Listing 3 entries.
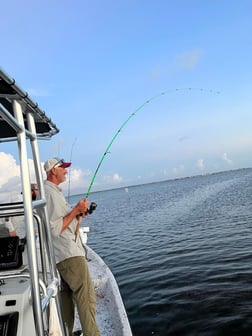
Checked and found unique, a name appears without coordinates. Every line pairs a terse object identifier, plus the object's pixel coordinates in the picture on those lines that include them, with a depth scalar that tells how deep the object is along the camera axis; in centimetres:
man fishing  334
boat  193
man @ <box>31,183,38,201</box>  524
